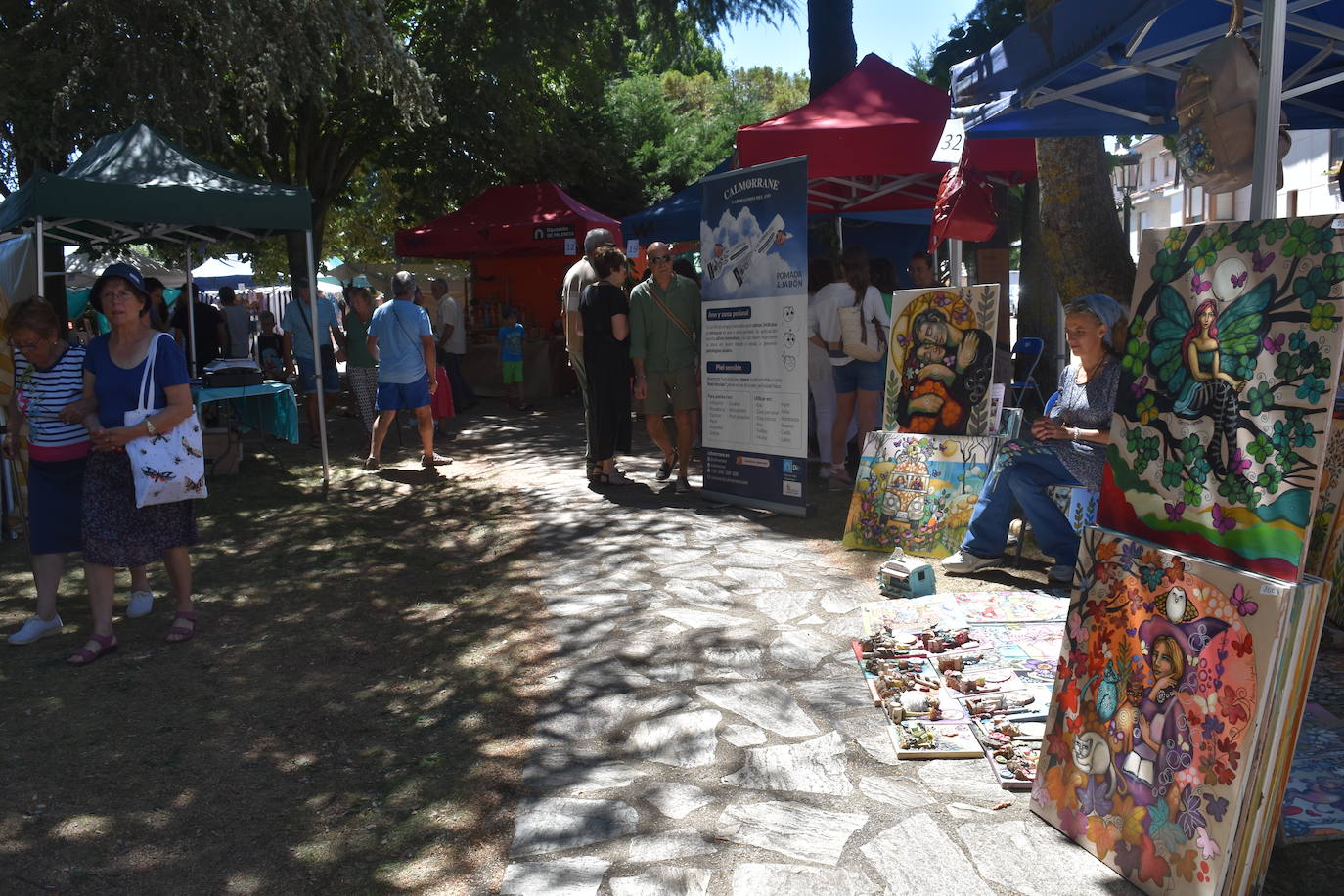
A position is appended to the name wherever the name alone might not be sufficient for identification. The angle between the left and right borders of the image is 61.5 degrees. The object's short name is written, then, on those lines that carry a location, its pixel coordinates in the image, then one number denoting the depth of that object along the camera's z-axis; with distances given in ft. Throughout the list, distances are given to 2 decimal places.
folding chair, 42.68
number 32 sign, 25.38
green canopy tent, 25.68
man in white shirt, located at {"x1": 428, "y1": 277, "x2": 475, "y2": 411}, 51.29
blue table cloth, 36.04
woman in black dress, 28.32
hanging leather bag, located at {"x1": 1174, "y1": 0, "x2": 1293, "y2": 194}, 12.59
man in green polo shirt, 27.63
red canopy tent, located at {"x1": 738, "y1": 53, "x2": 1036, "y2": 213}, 29.01
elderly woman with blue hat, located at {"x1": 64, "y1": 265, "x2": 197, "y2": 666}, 16.71
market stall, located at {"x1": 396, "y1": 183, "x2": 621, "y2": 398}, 57.62
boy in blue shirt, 52.54
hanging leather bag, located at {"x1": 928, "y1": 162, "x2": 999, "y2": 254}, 28.40
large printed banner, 24.77
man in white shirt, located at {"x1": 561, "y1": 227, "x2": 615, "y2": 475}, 29.81
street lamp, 51.24
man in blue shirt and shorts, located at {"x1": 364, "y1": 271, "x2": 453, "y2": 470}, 32.99
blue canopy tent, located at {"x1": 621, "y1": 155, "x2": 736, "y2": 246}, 47.01
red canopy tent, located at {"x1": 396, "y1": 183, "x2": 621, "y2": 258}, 57.82
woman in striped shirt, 17.43
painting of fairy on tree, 8.86
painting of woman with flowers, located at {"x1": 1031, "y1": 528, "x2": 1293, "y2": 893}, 9.04
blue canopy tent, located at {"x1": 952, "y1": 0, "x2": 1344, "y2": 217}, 13.96
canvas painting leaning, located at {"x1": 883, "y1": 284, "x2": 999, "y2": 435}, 21.54
